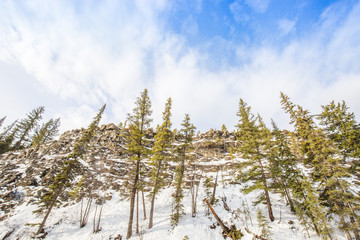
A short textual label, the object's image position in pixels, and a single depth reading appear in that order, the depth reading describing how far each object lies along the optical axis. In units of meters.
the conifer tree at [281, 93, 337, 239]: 10.82
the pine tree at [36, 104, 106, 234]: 17.09
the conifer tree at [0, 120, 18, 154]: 35.31
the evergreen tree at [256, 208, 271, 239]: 10.93
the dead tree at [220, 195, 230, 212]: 16.53
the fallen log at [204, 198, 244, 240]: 11.75
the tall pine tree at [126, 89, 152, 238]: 14.14
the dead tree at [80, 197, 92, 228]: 16.67
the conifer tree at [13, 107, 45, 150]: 34.60
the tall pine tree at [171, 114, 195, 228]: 18.05
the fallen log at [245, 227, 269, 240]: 10.83
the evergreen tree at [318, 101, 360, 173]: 12.49
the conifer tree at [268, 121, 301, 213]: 13.88
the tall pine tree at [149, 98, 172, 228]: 15.70
